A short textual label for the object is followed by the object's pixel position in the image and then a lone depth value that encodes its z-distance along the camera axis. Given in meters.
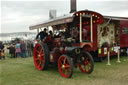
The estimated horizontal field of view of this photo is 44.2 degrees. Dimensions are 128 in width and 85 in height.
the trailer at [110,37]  7.85
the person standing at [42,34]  6.50
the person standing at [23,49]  11.34
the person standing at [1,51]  10.21
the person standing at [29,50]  12.38
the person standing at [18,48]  11.21
